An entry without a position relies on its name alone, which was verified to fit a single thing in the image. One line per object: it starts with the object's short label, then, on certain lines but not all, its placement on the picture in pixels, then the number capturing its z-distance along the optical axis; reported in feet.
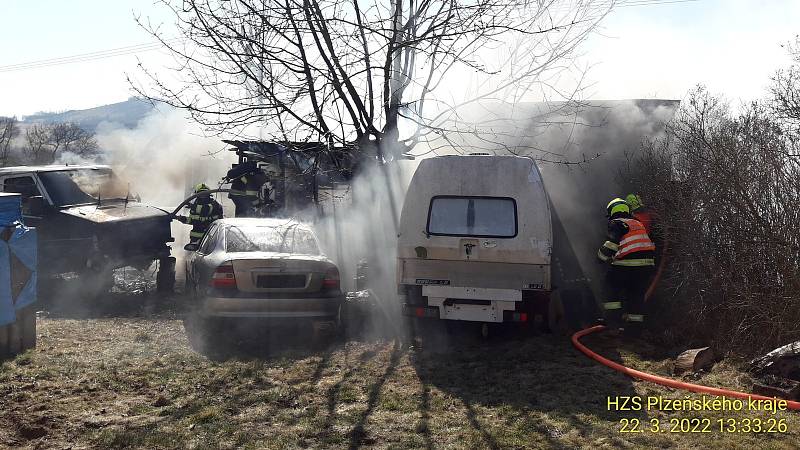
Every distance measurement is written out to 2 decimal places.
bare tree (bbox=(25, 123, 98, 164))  160.45
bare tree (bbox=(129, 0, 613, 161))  28.09
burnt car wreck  33.40
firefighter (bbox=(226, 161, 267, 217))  42.96
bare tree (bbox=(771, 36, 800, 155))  39.31
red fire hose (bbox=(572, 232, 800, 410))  17.59
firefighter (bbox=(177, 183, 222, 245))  39.37
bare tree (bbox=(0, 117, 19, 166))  132.96
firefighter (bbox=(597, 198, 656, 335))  26.68
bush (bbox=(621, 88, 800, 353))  22.21
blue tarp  21.83
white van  24.73
